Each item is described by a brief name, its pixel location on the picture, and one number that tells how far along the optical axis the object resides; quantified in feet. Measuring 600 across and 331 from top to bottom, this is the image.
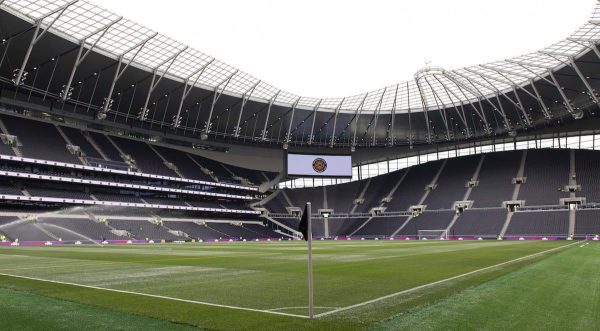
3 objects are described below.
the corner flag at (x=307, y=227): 23.45
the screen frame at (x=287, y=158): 250.57
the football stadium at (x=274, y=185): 29.76
